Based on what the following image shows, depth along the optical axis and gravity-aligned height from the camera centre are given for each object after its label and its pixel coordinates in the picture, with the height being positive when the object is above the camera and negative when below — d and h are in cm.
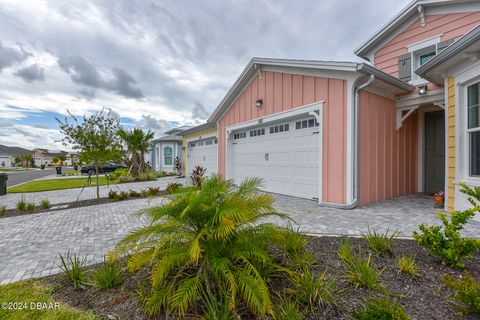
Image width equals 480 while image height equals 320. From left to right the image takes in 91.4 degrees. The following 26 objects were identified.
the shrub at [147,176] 1543 -116
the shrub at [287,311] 191 -129
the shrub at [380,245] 300 -113
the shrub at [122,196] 828 -133
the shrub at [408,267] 255 -121
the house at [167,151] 1939 +69
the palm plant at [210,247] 197 -86
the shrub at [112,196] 823 -131
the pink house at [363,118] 576 +117
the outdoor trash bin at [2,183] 1014 -102
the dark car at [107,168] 2305 -95
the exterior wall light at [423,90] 638 +183
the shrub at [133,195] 879 -136
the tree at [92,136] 777 +79
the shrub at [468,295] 186 -112
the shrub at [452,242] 259 -97
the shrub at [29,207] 682 -141
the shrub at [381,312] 175 -119
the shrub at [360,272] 236 -121
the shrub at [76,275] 259 -131
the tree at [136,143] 1581 +108
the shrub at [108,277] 248 -127
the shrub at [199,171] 968 -57
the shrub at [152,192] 868 -124
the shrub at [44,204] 708 -138
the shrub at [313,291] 214 -126
